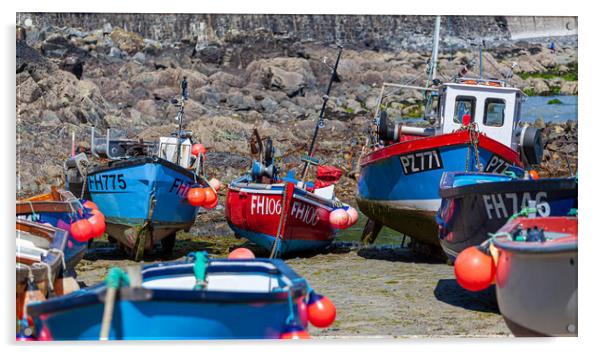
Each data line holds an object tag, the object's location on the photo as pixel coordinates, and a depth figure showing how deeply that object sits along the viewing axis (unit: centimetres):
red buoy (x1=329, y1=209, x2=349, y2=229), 2134
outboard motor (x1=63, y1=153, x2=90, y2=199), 1995
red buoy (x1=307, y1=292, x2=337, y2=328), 1104
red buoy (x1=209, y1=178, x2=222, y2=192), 2077
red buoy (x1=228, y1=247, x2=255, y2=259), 1292
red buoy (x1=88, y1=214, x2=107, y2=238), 1611
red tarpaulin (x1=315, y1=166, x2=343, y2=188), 2328
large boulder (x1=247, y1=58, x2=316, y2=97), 2762
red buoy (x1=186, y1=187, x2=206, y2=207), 1992
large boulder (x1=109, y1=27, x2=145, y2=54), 1664
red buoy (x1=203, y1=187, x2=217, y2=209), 1995
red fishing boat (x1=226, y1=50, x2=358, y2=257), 2023
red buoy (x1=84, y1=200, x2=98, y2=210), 1822
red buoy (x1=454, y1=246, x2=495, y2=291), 1146
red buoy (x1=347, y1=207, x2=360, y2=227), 2168
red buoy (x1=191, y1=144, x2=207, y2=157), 2147
